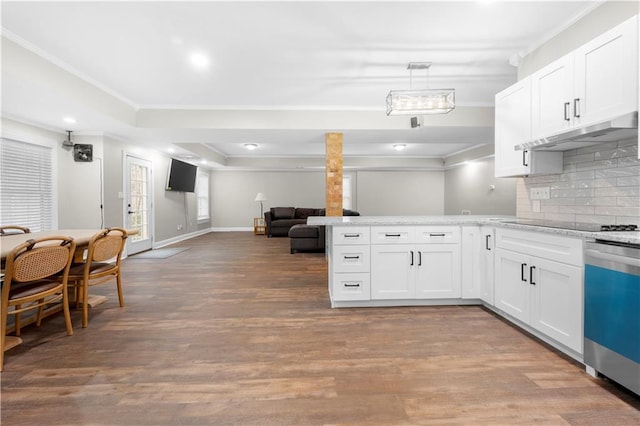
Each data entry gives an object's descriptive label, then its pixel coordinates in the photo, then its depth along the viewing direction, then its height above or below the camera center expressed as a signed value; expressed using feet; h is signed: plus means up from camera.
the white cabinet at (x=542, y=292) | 6.33 -2.09
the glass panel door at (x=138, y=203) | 19.13 +0.23
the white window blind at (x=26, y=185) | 13.38 +1.03
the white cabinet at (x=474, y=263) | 9.68 -1.86
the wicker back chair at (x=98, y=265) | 8.45 -1.86
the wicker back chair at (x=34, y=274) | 6.43 -1.57
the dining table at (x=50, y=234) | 7.04 -0.99
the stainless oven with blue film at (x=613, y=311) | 5.11 -1.92
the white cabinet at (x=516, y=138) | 8.67 +2.15
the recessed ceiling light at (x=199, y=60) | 10.22 +5.20
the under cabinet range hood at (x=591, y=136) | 5.88 +1.63
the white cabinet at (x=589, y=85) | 6.09 +2.87
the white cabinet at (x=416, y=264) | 9.75 -1.89
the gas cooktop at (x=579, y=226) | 6.37 -0.45
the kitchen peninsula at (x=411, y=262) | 9.73 -1.82
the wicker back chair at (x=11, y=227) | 10.06 -0.84
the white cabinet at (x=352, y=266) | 9.79 -1.97
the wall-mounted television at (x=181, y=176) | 24.00 +2.57
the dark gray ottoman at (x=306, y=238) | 20.68 -2.21
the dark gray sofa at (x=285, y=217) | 29.31 -1.09
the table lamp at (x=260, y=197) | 31.17 +0.98
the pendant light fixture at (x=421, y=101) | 9.61 +3.41
